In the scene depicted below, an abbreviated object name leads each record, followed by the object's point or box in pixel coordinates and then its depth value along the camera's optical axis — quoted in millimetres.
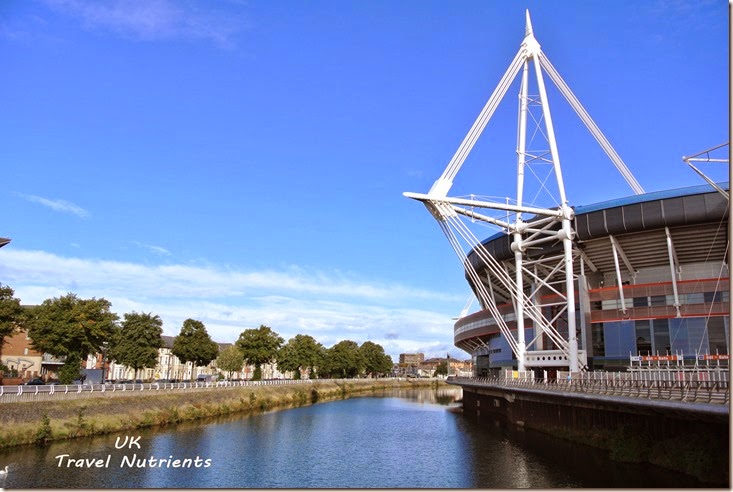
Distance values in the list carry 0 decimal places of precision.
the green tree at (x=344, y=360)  140125
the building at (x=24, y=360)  83544
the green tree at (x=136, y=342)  65062
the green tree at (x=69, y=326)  50156
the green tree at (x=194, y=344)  79125
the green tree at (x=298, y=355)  110750
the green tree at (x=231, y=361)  97500
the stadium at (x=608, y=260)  58188
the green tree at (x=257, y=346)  93062
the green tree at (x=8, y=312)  45094
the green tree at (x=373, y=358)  173138
